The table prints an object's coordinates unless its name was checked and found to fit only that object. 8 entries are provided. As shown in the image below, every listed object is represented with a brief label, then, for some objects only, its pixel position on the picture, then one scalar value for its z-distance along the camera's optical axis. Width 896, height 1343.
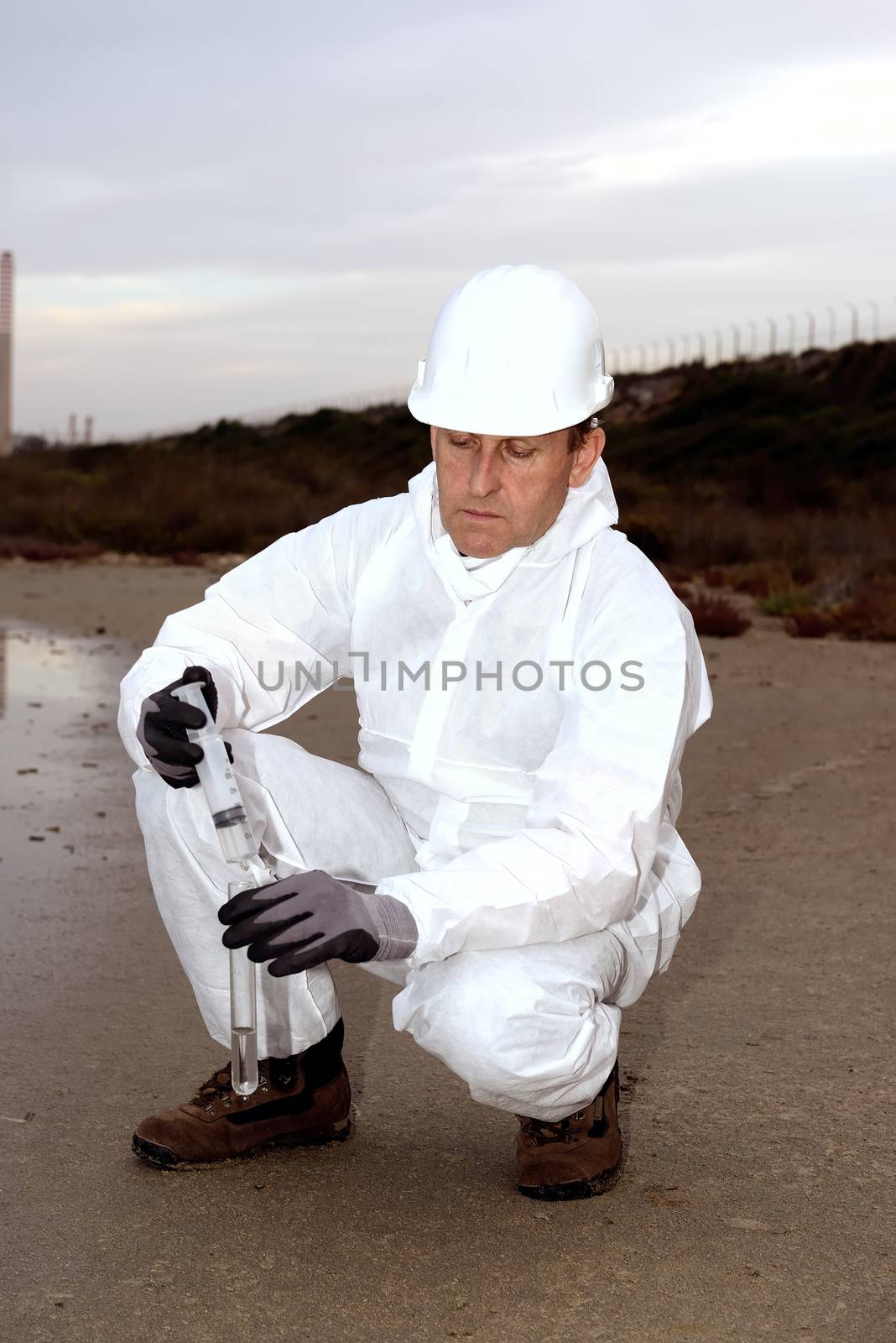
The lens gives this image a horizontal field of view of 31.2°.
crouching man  2.53
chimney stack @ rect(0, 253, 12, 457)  44.72
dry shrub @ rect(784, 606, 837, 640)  11.08
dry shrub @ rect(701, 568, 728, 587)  14.38
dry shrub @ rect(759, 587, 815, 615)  12.01
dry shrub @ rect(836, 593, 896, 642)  10.86
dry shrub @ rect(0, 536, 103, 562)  16.94
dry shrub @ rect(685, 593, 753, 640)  11.00
